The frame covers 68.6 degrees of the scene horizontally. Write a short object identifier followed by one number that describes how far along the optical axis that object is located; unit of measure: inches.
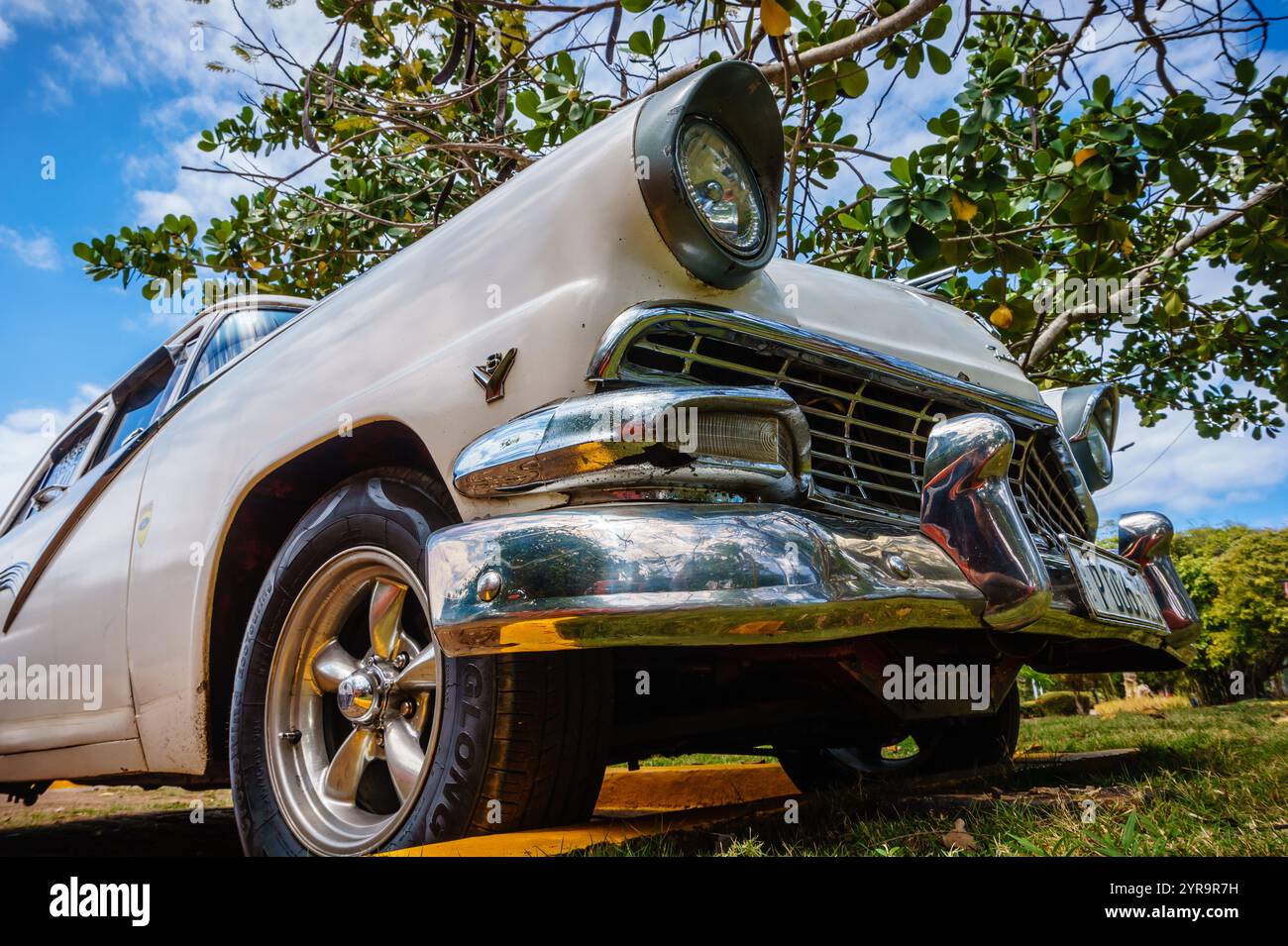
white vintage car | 57.1
